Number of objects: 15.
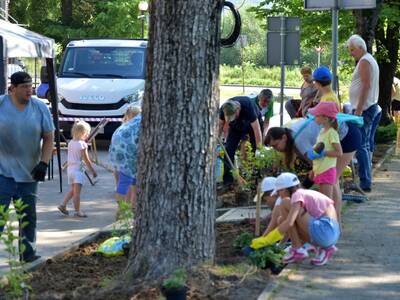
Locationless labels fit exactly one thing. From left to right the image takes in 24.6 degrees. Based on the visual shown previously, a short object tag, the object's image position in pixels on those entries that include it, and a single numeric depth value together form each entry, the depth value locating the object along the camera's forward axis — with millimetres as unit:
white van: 19906
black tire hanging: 13195
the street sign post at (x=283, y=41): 15914
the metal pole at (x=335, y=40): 12525
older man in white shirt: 11812
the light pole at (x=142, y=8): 36031
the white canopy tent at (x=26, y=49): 12906
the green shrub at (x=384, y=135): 19797
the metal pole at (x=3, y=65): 12773
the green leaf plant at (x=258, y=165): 10844
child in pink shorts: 9180
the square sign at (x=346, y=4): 12445
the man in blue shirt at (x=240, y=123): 13219
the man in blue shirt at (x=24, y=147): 8266
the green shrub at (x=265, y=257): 7698
